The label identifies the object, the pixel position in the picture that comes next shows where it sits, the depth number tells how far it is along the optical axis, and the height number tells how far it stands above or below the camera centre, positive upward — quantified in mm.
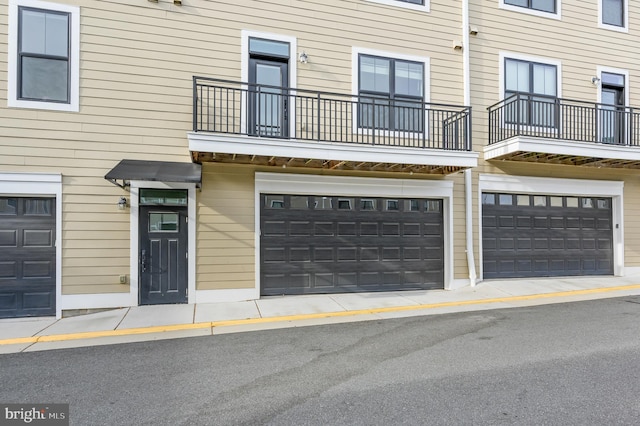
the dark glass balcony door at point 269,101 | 8234 +2788
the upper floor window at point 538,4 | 10570 +6342
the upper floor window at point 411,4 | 9469 +5678
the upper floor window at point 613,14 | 11305 +6497
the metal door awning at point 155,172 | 6738 +985
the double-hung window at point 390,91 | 9133 +3359
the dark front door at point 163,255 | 7812 -665
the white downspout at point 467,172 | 9742 +1380
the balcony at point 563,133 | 9289 +2554
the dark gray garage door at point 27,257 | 7215 -667
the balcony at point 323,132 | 7527 +2161
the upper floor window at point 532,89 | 10000 +3830
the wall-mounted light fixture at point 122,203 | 7613 +414
